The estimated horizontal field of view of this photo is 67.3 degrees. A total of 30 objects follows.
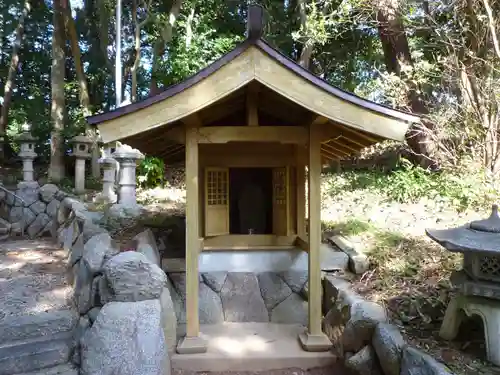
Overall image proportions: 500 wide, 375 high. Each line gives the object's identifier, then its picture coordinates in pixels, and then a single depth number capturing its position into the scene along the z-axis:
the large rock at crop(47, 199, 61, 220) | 8.64
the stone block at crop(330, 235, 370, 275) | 4.30
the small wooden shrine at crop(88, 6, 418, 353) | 3.19
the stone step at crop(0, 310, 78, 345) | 3.37
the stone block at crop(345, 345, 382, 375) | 2.98
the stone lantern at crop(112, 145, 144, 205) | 6.86
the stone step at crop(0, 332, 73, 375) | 3.10
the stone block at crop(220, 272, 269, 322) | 4.41
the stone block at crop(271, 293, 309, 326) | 4.38
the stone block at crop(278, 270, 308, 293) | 4.52
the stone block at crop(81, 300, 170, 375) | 2.68
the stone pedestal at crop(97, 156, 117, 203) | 8.38
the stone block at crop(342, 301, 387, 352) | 3.14
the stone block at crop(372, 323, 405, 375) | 2.71
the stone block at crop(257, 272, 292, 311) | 4.47
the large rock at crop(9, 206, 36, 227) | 8.85
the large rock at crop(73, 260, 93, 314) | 3.52
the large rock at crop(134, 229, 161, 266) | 3.99
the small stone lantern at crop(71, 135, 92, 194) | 9.50
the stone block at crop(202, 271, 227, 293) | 4.48
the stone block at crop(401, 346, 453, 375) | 2.35
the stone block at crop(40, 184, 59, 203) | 9.16
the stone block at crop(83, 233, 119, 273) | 3.64
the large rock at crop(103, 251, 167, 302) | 2.96
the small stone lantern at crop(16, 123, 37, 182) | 9.31
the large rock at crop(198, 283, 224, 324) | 4.34
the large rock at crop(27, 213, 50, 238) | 8.57
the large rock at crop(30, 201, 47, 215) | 8.98
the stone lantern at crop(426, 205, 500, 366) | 2.45
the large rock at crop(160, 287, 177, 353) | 3.45
